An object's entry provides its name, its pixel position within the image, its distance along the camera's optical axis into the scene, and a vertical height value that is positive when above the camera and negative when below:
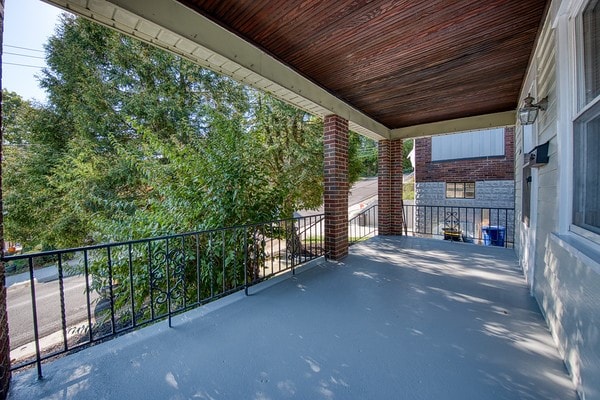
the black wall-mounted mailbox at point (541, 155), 2.10 +0.26
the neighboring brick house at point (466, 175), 8.45 +0.48
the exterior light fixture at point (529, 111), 2.37 +0.73
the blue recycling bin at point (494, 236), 6.61 -1.25
